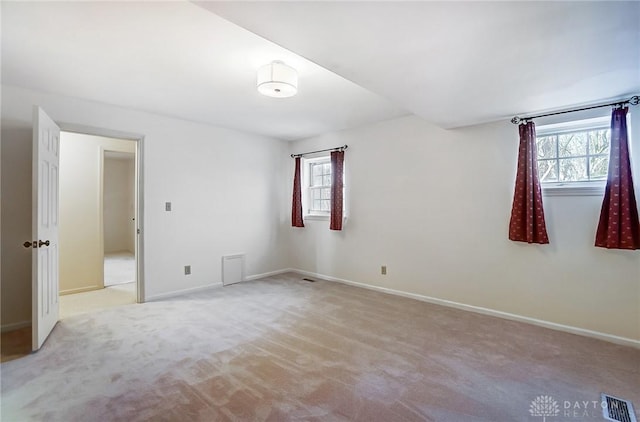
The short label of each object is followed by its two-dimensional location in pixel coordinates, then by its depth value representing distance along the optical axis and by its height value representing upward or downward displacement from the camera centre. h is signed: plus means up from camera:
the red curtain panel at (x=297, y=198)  5.26 +0.21
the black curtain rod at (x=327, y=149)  4.70 +1.01
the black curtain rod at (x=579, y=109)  2.56 +0.99
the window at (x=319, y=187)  5.19 +0.41
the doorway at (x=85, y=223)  4.22 -0.23
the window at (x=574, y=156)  2.83 +0.56
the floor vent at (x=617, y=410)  1.71 -1.20
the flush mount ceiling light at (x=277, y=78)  2.44 +1.11
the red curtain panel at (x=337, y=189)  4.64 +0.33
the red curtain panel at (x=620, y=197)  2.53 +0.13
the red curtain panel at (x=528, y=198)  2.99 +0.14
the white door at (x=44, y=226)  2.51 -0.17
